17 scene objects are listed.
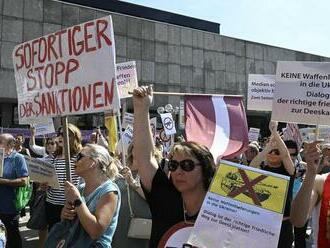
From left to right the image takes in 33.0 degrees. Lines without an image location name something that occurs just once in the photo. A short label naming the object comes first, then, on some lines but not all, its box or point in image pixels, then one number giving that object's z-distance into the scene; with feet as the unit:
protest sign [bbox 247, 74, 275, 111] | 25.84
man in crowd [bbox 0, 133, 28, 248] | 20.71
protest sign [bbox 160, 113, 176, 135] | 40.86
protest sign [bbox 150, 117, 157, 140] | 37.06
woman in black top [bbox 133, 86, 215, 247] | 9.52
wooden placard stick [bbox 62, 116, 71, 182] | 12.05
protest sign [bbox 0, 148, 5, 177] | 17.82
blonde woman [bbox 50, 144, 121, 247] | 10.96
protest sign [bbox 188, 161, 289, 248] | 8.27
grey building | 73.41
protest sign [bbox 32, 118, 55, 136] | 36.01
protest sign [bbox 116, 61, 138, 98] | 29.76
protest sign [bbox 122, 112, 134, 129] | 35.55
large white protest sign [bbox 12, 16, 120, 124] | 12.23
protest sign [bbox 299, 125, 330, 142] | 29.09
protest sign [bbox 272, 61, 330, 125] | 13.04
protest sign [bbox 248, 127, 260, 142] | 44.17
